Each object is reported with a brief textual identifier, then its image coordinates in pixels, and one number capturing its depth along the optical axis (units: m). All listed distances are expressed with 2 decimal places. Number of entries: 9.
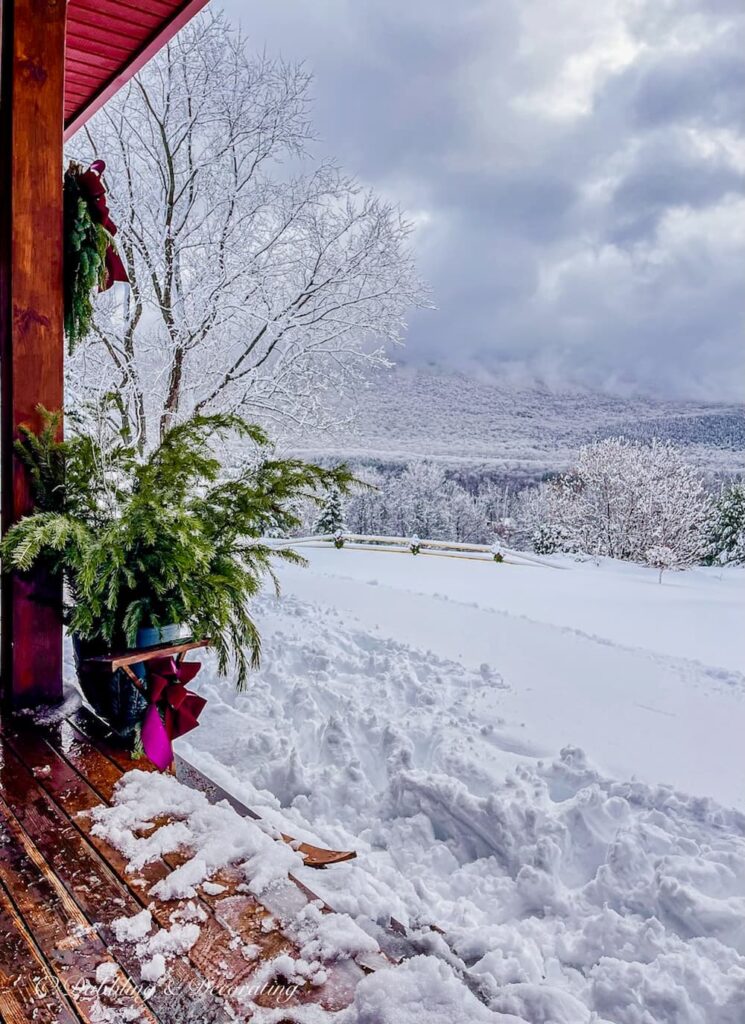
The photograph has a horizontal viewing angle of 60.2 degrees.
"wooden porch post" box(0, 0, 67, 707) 2.18
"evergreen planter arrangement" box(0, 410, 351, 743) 2.02
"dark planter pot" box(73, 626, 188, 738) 2.10
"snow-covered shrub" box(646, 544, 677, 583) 14.00
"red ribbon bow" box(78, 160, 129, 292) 2.36
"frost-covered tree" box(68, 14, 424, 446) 6.00
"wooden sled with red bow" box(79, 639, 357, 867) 1.78
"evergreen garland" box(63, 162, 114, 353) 2.33
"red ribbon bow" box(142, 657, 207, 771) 1.94
